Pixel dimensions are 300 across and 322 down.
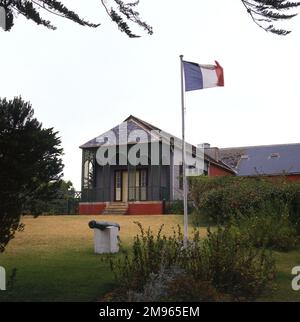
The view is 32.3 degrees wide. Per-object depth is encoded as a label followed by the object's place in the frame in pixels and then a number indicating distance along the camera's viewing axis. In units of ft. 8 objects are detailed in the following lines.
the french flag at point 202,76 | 41.63
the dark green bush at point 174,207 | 90.74
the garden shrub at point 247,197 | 55.31
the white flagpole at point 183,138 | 38.04
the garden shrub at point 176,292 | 26.13
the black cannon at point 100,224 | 39.29
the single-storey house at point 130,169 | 103.14
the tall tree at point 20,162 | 23.18
